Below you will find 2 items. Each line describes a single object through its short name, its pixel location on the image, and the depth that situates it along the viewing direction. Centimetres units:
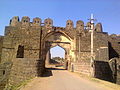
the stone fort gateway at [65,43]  1191
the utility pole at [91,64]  958
